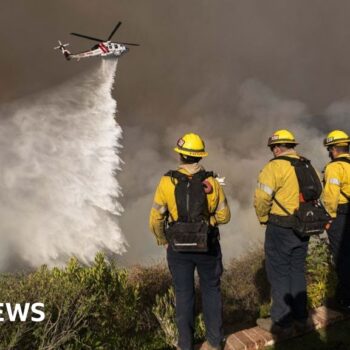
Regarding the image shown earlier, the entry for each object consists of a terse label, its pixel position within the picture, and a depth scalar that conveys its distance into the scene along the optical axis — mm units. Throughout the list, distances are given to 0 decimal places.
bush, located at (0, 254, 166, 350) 4328
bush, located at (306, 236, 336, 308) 7235
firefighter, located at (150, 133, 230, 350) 4863
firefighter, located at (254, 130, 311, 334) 5430
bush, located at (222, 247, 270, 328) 8477
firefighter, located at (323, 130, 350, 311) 6027
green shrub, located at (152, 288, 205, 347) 5480
